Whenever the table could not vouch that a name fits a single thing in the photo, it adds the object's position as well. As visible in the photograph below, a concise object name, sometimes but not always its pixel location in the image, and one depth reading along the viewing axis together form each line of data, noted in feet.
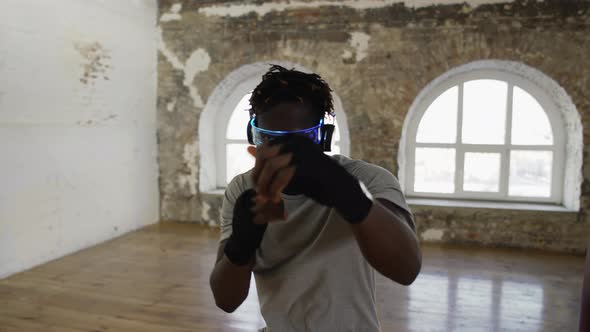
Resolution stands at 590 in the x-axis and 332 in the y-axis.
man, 3.12
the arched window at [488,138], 15.97
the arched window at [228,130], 17.71
